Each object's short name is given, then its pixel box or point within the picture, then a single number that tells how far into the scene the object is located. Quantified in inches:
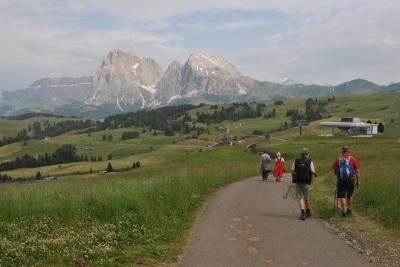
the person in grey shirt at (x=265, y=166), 1528.8
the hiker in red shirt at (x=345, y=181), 745.6
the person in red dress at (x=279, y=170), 1531.3
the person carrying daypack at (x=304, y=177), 764.6
